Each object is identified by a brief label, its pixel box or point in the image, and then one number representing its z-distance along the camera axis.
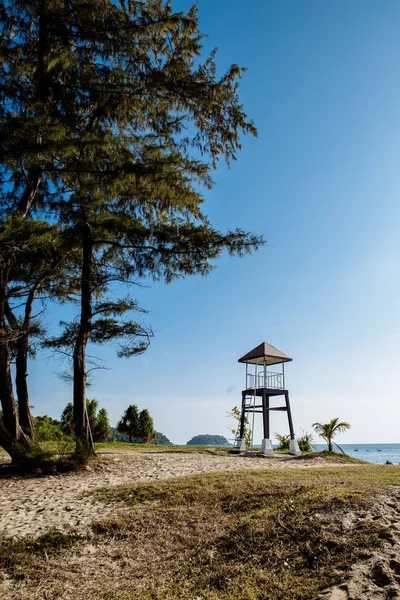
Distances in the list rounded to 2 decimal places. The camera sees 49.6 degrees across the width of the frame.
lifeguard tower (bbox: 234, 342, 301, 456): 17.52
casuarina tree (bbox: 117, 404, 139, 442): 24.50
